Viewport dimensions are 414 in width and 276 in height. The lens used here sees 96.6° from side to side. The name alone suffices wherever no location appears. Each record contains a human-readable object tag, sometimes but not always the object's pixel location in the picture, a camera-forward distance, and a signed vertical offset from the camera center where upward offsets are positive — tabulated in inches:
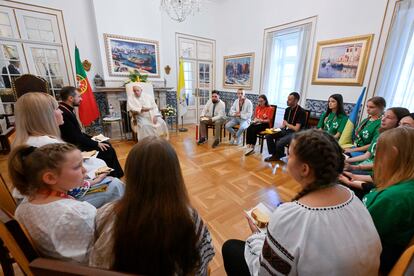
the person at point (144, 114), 162.7 -23.5
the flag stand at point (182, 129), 216.1 -47.5
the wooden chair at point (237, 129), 167.2 -36.6
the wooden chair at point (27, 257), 16.0 -16.0
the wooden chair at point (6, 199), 38.8 -23.9
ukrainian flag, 109.6 -26.0
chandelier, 133.6 +60.0
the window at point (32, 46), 134.9 +29.5
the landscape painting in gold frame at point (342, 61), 126.3 +20.8
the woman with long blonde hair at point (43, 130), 52.2 -12.7
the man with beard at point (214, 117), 169.0 -26.4
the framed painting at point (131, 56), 167.0 +28.9
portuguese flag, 152.5 -10.0
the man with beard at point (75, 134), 81.1 -20.7
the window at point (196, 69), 213.8 +22.4
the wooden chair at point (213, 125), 172.6 -34.3
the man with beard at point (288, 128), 131.7 -27.8
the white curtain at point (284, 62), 156.3 +24.4
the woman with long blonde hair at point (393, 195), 32.5 -18.9
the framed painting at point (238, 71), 204.1 +19.9
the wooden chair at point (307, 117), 134.8 -19.7
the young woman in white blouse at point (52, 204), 28.6 -18.7
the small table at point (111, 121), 163.9 -30.8
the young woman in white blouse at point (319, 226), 23.6 -17.7
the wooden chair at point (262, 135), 141.0 -35.5
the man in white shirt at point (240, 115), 165.5 -23.9
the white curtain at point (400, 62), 108.2 +17.1
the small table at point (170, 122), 216.2 -39.6
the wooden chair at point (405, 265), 20.7 -19.6
